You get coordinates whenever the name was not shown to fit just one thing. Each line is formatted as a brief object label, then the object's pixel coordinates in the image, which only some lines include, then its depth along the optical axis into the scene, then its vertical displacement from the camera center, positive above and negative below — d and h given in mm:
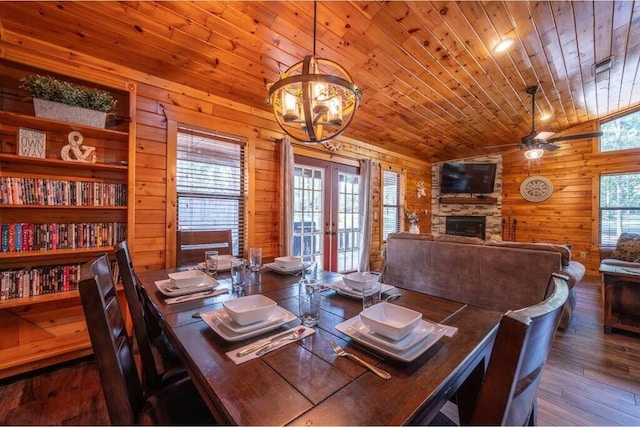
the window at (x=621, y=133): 5027 +1635
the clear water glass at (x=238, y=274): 1589 -415
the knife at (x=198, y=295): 1374 -464
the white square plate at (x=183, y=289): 1445 -443
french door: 3975 +1
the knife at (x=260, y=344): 888 -474
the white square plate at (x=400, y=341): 852 -451
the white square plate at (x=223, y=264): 2045 -415
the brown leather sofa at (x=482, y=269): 2529 -589
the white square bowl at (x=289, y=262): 2010 -386
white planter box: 2014 +781
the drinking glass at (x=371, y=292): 1285 -405
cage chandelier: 1492 +694
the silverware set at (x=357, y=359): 782 -478
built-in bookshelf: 1974 -107
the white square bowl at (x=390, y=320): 899 -399
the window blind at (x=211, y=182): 2879 +343
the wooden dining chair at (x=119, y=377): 769 -551
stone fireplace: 6500 +216
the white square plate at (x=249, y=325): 1005 -446
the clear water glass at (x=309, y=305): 1123 -397
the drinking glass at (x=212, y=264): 1812 -365
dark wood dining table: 638 -481
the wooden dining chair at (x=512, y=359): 538 -315
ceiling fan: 3650 +1102
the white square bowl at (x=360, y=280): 1442 -373
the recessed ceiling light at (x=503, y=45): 2566 +1701
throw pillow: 3992 -501
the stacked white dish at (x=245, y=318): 997 -444
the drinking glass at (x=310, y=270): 1846 -428
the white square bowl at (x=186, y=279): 1498 -406
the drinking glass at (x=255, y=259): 1992 -357
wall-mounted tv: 6441 +923
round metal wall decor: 5914 +614
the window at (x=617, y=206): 5023 +196
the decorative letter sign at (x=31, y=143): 1997 +522
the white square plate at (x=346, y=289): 1453 -440
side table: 2705 -888
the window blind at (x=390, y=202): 5445 +239
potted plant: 2005 +891
